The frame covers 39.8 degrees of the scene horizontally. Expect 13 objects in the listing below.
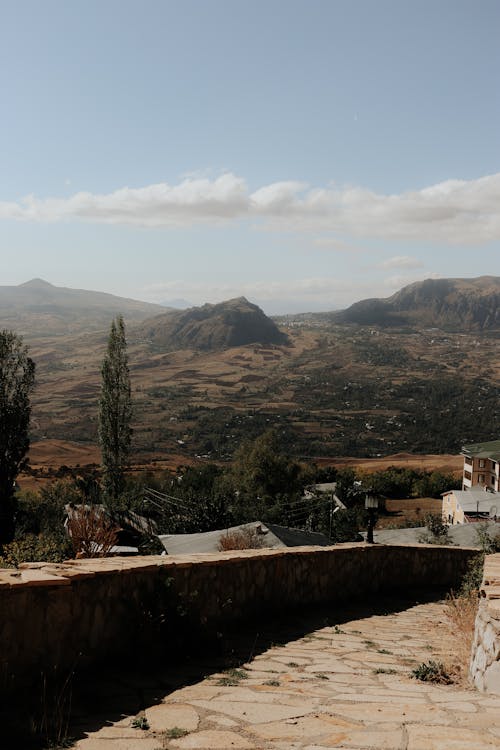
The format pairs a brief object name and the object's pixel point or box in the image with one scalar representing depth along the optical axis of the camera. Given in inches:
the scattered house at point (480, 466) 2279.8
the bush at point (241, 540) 598.5
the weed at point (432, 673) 199.0
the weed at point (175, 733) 138.9
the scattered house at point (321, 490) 1883.6
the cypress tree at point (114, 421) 1331.2
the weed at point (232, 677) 184.1
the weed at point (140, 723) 144.5
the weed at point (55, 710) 133.3
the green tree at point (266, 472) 1868.8
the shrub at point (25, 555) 217.1
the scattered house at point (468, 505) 1406.3
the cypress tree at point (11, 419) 1058.1
